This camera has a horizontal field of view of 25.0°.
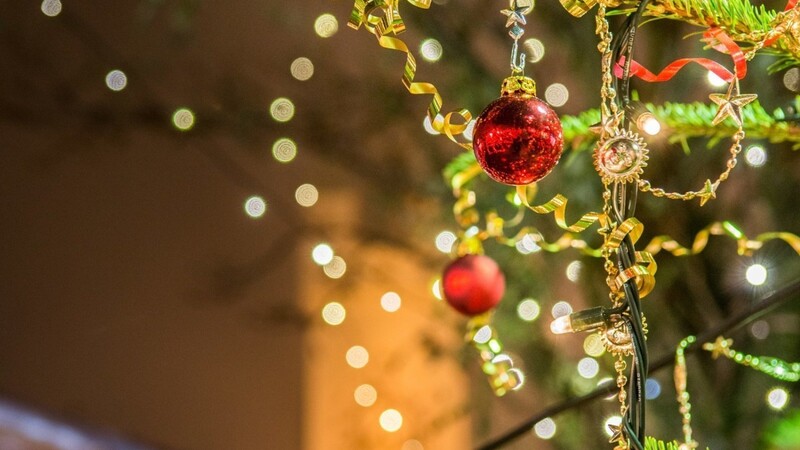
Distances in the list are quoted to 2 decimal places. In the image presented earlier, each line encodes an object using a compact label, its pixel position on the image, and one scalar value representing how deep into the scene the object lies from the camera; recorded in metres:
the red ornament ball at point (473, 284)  0.82
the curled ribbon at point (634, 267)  0.55
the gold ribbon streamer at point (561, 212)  0.57
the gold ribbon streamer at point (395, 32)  0.58
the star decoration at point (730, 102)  0.59
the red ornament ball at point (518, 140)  0.58
